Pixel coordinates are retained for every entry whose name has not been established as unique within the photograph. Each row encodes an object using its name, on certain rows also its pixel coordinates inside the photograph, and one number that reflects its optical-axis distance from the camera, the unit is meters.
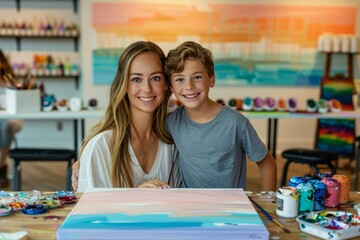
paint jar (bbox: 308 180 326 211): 1.45
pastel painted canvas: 1.14
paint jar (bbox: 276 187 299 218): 1.37
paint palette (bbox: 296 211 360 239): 1.21
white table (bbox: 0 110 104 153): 3.70
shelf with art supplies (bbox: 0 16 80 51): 5.85
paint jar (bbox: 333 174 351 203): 1.53
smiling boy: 1.87
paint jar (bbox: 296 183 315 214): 1.41
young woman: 1.82
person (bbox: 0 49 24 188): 4.26
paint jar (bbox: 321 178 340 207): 1.48
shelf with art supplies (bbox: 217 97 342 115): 4.12
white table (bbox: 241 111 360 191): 3.94
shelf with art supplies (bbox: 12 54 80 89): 5.88
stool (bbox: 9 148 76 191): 3.56
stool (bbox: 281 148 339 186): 3.61
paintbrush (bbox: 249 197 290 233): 1.28
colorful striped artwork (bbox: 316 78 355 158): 5.54
